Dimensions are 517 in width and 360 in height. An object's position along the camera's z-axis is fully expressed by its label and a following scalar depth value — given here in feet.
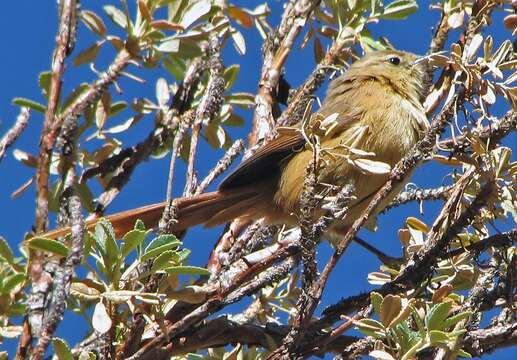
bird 22.77
